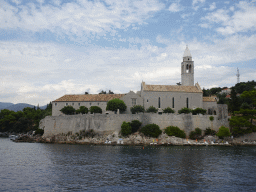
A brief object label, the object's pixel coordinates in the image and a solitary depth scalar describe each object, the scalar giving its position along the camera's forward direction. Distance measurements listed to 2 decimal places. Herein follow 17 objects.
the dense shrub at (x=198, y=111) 48.62
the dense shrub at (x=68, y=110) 52.69
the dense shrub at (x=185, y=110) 49.31
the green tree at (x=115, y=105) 49.38
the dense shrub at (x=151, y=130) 43.47
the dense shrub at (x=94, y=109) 50.75
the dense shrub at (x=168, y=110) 50.37
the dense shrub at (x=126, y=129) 44.15
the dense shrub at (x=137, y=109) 49.88
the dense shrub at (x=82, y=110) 51.69
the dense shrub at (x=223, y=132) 43.54
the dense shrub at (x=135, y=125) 44.94
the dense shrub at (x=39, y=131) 56.11
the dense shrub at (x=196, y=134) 44.83
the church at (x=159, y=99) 52.88
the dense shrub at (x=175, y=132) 44.00
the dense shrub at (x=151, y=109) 50.50
